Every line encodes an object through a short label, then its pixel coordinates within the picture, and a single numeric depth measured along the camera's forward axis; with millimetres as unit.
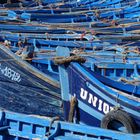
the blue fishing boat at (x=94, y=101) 6945
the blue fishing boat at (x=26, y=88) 8539
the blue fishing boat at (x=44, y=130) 5807
